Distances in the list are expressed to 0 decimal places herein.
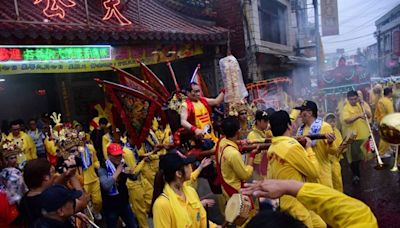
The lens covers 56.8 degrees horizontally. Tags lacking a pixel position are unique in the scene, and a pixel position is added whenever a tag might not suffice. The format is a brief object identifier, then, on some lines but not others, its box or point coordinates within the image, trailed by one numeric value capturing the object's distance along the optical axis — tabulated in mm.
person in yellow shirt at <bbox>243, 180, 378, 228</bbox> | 1787
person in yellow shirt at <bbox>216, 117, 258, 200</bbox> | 4448
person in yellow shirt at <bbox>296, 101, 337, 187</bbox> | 5090
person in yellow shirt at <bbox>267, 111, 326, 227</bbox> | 3695
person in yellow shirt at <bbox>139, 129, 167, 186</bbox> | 6328
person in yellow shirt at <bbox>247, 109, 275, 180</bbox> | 6102
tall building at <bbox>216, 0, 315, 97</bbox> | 12211
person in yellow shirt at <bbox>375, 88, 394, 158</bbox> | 9305
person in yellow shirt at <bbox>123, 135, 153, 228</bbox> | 5996
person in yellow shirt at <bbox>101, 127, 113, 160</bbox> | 7158
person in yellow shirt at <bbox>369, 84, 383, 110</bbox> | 11733
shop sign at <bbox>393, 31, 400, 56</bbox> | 30698
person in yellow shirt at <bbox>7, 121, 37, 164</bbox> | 8156
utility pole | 20003
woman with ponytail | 2953
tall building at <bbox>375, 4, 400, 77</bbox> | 31766
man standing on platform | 5703
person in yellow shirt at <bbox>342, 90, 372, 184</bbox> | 7867
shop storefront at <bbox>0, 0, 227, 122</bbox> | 7293
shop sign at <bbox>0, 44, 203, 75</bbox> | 7242
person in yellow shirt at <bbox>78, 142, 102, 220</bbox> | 6508
